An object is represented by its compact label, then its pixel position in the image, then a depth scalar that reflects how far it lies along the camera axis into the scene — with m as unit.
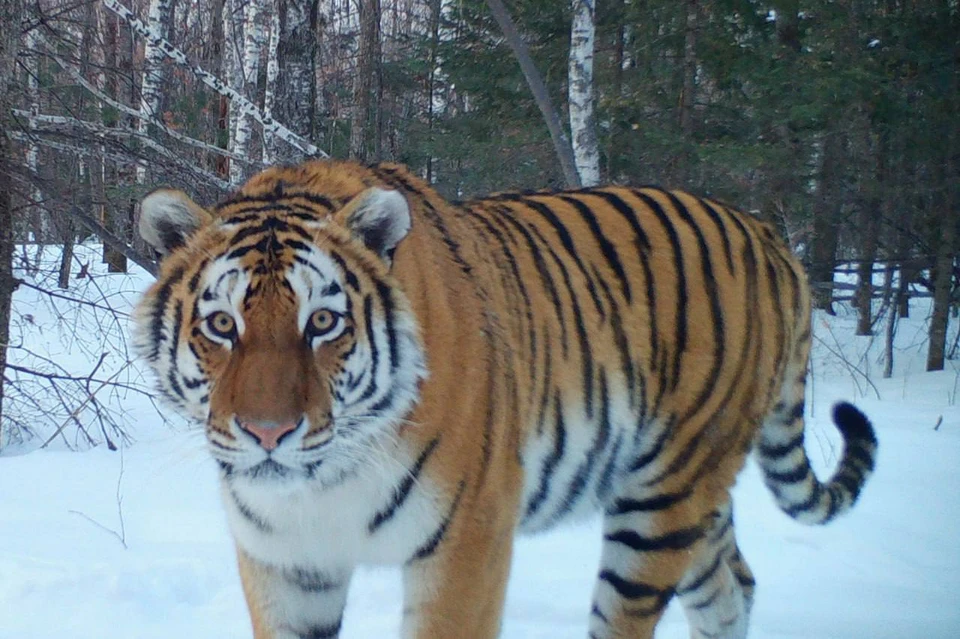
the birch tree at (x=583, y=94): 8.57
